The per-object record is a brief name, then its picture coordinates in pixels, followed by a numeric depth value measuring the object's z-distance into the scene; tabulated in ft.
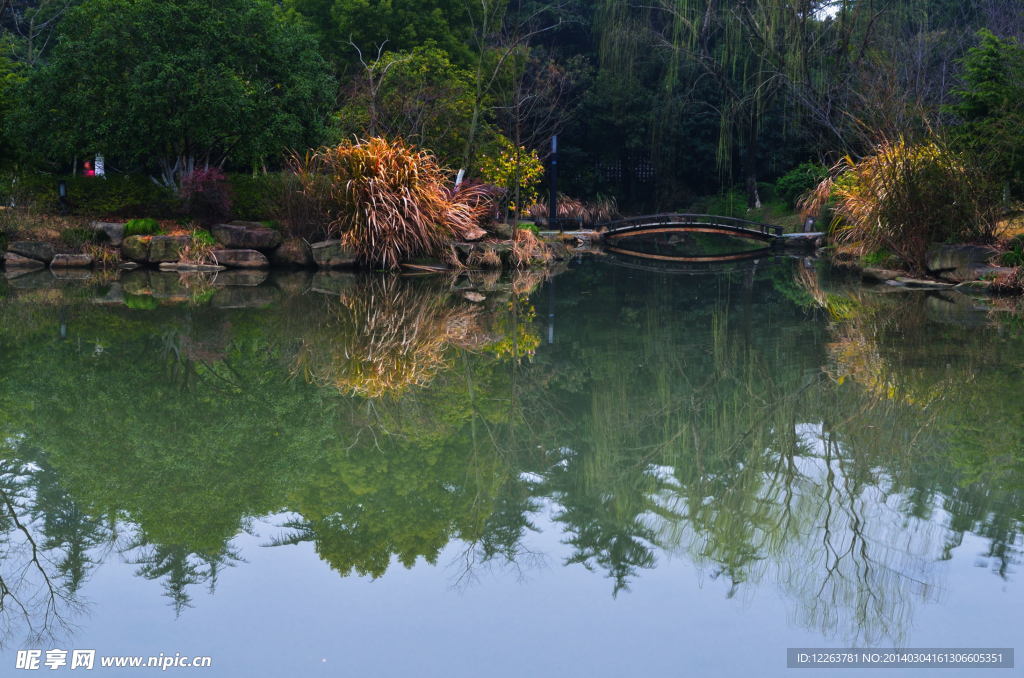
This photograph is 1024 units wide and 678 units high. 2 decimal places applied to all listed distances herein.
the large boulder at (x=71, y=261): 56.34
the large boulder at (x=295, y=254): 57.16
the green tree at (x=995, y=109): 44.60
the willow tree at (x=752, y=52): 83.35
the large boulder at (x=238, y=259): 56.80
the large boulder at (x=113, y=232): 58.49
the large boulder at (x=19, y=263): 56.95
